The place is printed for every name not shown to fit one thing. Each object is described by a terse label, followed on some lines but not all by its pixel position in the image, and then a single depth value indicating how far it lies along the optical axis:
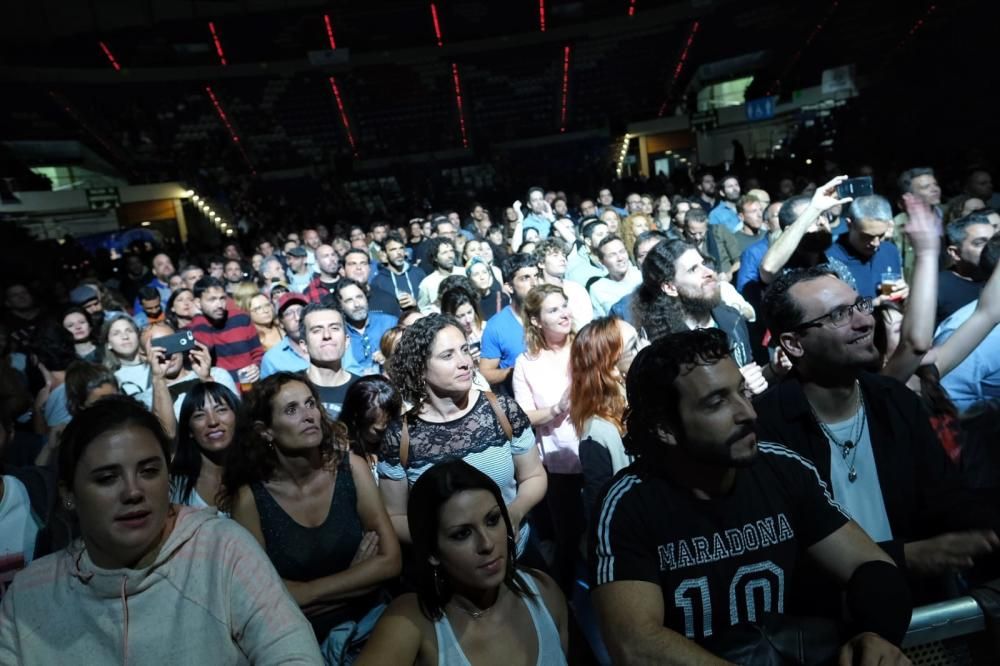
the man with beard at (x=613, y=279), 5.40
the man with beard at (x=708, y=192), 10.77
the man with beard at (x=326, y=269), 6.92
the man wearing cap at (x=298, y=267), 8.36
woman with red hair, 2.83
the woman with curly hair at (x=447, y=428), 2.88
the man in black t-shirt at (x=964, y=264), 3.54
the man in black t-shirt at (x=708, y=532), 1.49
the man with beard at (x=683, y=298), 3.53
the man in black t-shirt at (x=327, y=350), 3.84
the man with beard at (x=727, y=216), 8.37
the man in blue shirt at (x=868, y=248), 4.04
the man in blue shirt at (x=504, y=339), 4.46
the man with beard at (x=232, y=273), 8.41
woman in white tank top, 1.77
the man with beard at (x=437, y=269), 6.14
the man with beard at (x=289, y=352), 4.52
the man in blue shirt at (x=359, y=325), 5.14
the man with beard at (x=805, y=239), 3.79
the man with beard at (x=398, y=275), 7.16
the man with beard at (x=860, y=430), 1.96
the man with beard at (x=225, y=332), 5.56
